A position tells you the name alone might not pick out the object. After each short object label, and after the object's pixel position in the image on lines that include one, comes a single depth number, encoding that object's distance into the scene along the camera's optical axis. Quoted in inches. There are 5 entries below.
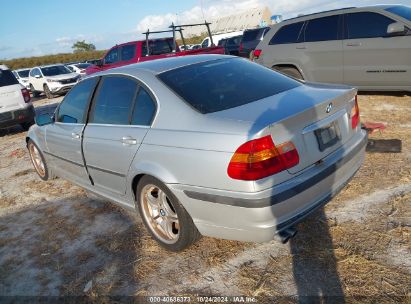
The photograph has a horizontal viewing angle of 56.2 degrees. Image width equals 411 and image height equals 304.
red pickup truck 477.9
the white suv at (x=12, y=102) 355.9
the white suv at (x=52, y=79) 699.4
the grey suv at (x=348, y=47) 270.2
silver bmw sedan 101.1
